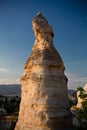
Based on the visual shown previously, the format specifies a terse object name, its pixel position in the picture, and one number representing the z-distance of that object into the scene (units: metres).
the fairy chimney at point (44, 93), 16.69
